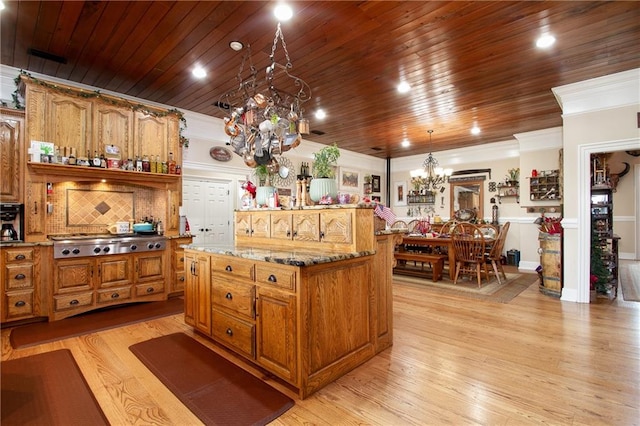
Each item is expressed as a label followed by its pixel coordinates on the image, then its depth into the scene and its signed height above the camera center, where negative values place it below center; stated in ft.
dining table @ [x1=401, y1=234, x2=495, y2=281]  17.54 -1.76
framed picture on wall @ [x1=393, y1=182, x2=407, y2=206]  30.99 +1.93
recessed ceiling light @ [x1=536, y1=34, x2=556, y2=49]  9.83 +5.71
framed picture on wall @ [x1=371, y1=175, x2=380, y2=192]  30.43 +3.01
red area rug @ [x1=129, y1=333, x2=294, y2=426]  6.14 -4.10
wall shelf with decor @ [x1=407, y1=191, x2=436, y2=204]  28.68 +1.40
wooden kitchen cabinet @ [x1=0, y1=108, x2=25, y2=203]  11.52 +2.29
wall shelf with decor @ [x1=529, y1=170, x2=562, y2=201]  21.02 +1.87
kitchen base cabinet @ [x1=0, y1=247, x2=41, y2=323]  10.82 -2.53
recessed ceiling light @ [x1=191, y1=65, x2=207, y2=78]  12.16 +5.85
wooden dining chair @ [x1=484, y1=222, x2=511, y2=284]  16.80 -2.16
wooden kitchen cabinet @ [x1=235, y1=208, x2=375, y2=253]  7.82 -0.45
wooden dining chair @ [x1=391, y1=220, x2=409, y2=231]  26.18 -1.05
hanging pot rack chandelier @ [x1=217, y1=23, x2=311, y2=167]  8.65 +2.51
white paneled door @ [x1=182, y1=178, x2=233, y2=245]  17.92 +0.26
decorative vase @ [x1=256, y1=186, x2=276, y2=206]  10.46 +0.69
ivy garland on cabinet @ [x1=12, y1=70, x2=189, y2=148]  11.60 +4.97
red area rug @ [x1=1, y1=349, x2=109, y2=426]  5.97 -4.05
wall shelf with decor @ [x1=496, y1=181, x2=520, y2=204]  23.99 +1.75
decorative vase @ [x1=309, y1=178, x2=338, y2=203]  8.53 +0.70
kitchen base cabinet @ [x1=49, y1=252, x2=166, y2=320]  11.69 -2.87
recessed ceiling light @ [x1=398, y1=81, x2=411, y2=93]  13.52 +5.77
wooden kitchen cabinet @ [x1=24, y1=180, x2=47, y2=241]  11.53 +0.14
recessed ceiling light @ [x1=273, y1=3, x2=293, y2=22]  8.32 +5.68
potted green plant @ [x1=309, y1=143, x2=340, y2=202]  8.54 +1.03
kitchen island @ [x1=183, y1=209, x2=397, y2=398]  6.66 -2.40
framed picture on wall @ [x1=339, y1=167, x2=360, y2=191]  27.68 +3.08
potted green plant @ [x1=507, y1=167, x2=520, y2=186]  23.93 +2.88
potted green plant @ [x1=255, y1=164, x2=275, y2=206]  10.34 +0.91
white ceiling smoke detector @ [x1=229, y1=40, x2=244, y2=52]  10.22 +5.78
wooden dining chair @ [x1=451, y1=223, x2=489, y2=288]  16.37 -2.06
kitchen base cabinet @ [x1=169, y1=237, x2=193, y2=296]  14.56 -2.67
